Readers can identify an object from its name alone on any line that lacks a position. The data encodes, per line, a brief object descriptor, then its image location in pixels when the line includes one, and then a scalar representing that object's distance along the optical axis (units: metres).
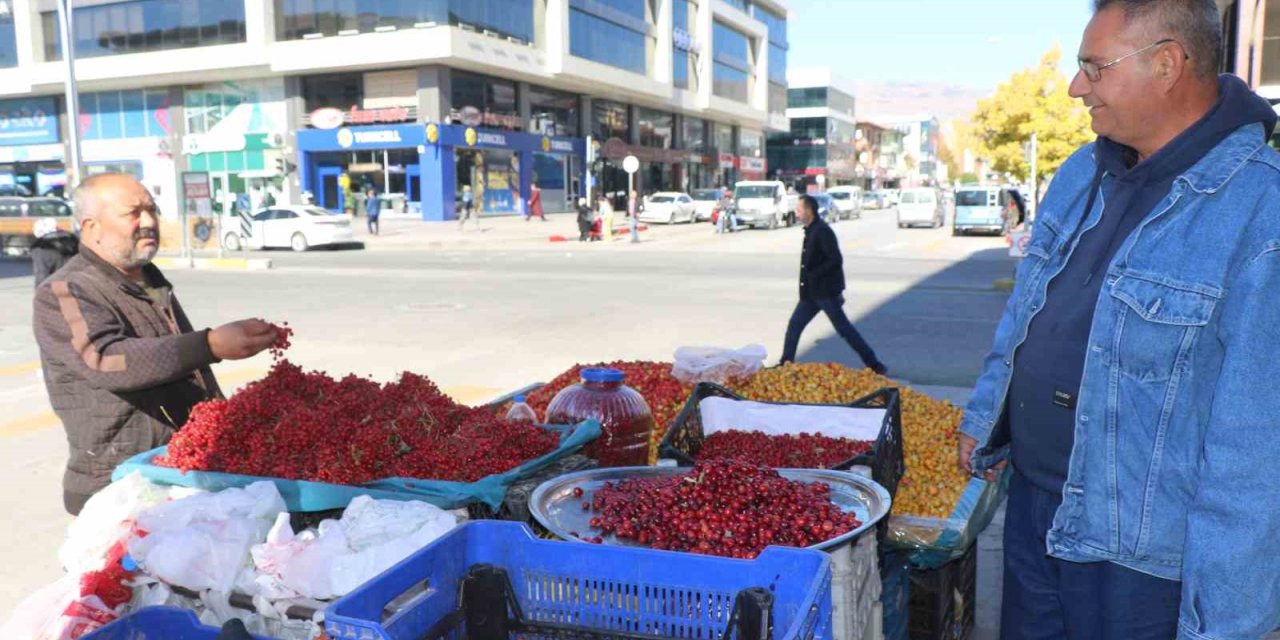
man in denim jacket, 1.90
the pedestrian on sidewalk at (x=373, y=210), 34.84
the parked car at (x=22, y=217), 26.06
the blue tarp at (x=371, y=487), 3.04
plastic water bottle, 3.88
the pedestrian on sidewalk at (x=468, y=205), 38.41
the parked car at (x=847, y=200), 49.53
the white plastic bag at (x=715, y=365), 5.28
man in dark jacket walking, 9.55
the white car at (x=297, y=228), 28.41
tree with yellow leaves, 40.81
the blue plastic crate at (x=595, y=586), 1.83
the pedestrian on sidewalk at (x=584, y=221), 32.62
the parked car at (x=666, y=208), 42.00
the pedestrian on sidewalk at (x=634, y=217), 31.94
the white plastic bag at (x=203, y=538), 2.71
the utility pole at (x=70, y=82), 19.87
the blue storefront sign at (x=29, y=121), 50.72
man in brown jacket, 3.19
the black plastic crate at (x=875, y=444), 3.42
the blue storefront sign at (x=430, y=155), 40.72
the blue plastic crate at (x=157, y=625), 2.13
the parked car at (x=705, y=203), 44.44
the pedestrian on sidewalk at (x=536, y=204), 43.47
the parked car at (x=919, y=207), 40.12
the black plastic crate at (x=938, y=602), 3.60
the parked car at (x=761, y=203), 39.16
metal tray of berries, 2.74
